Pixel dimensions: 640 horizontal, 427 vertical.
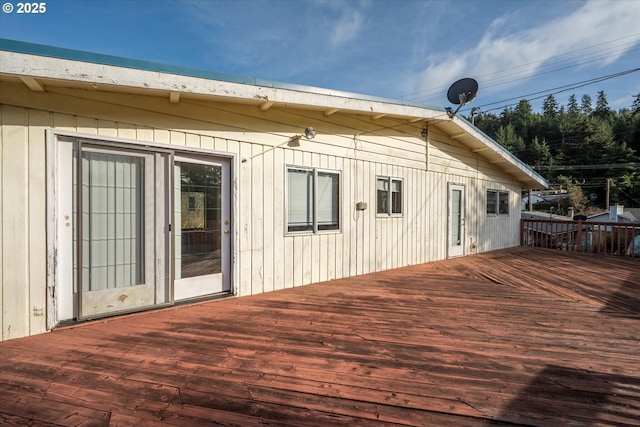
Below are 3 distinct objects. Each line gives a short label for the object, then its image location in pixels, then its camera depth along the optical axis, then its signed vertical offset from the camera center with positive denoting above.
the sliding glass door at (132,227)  2.77 -0.16
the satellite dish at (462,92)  5.73 +2.36
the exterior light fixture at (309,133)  4.30 +1.14
